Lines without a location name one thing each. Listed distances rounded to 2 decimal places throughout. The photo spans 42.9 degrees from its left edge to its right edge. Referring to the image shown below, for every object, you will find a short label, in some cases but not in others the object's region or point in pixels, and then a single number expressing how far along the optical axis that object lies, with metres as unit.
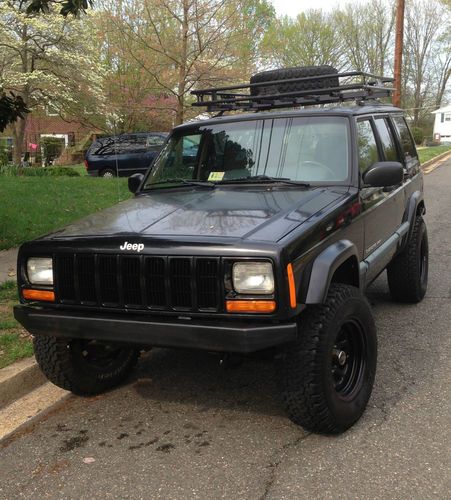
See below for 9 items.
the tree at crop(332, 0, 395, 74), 46.45
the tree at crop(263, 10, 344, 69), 39.85
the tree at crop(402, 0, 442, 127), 55.84
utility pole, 19.00
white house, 60.81
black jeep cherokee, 2.90
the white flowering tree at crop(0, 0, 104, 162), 23.83
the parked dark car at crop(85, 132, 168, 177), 19.38
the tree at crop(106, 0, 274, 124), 15.00
